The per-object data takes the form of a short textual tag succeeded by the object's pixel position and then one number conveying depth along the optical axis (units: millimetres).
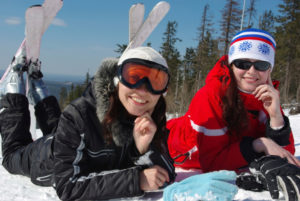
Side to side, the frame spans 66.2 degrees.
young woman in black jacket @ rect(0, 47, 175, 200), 1619
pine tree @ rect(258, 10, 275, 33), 33288
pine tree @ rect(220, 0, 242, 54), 26844
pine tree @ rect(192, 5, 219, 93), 30781
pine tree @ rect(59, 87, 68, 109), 64969
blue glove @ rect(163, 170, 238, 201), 1349
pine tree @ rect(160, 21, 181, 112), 34750
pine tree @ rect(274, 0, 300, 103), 26044
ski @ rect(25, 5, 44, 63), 2875
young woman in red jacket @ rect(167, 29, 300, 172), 2121
